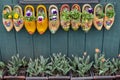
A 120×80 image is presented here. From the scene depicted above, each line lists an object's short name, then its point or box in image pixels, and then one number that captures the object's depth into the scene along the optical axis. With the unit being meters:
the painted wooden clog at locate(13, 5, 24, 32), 2.57
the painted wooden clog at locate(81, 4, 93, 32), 2.55
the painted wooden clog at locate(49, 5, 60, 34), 2.57
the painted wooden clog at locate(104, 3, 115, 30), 2.57
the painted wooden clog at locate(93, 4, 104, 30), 2.59
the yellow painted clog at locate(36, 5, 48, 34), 2.57
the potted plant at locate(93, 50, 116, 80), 2.67
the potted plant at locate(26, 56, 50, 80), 2.66
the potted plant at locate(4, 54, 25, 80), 2.68
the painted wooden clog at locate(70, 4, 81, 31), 2.54
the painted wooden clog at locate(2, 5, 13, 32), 2.58
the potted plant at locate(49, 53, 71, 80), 2.67
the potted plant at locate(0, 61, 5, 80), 2.69
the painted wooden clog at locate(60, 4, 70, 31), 2.54
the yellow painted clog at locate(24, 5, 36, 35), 2.56
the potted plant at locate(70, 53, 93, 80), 2.66
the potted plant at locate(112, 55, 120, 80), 2.74
